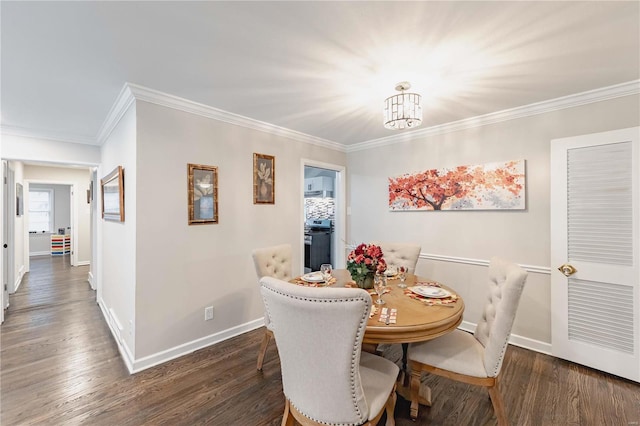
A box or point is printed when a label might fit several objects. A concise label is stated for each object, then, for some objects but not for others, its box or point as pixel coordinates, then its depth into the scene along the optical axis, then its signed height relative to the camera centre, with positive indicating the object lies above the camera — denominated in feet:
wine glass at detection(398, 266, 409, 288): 7.50 -1.81
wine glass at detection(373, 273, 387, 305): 6.77 -1.78
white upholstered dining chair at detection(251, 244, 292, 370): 7.75 -1.61
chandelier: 6.82 +2.58
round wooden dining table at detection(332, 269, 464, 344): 4.91 -2.04
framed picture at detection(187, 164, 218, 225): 8.82 +0.64
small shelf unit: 26.86 -3.03
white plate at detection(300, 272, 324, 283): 7.46 -1.83
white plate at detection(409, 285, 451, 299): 6.38 -1.93
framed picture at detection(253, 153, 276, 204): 10.62 +1.35
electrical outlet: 9.18 -3.38
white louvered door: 7.32 -1.11
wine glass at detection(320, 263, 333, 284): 7.64 -1.71
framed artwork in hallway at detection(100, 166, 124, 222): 8.61 +0.63
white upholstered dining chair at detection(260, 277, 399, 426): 3.67 -2.02
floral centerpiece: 6.70 -1.28
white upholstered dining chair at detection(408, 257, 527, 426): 5.16 -2.95
